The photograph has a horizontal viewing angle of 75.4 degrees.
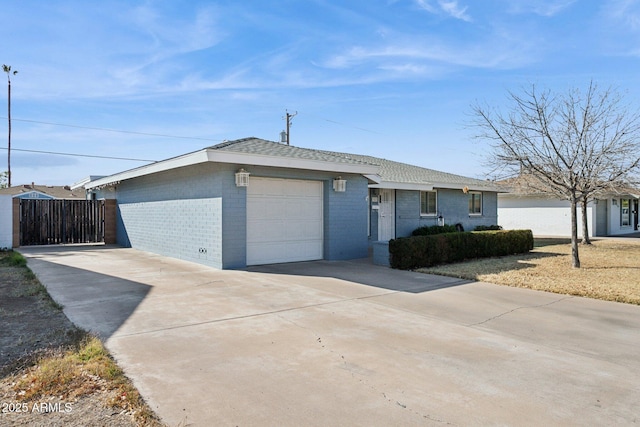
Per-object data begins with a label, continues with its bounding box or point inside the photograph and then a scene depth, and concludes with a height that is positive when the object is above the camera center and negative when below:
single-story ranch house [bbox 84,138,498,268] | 9.96 +0.35
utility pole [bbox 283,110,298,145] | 31.61 +7.63
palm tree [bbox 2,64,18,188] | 36.72 +10.28
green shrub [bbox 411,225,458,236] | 16.28 -0.51
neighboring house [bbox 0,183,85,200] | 38.34 +2.73
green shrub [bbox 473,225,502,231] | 19.33 -0.49
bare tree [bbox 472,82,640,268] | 10.51 +1.88
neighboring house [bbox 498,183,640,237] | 24.72 +0.11
